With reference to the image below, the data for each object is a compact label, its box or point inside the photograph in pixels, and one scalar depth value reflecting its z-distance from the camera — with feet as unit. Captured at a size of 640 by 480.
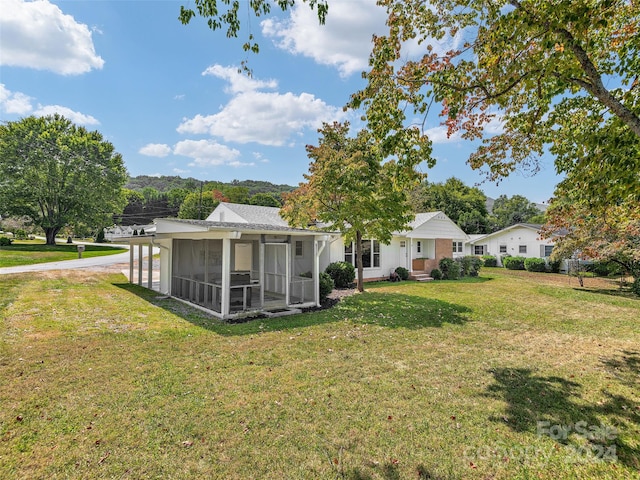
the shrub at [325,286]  41.73
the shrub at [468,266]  74.79
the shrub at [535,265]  91.82
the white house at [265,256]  32.89
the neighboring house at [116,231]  215.76
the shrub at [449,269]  69.21
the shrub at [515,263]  99.91
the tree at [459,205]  153.38
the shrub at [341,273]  52.34
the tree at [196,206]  180.04
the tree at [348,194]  40.32
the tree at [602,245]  44.70
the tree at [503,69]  14.11
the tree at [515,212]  175.97
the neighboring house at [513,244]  99.36
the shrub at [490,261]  111.65
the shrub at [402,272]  63.00
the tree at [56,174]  105.70
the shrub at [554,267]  90.27
